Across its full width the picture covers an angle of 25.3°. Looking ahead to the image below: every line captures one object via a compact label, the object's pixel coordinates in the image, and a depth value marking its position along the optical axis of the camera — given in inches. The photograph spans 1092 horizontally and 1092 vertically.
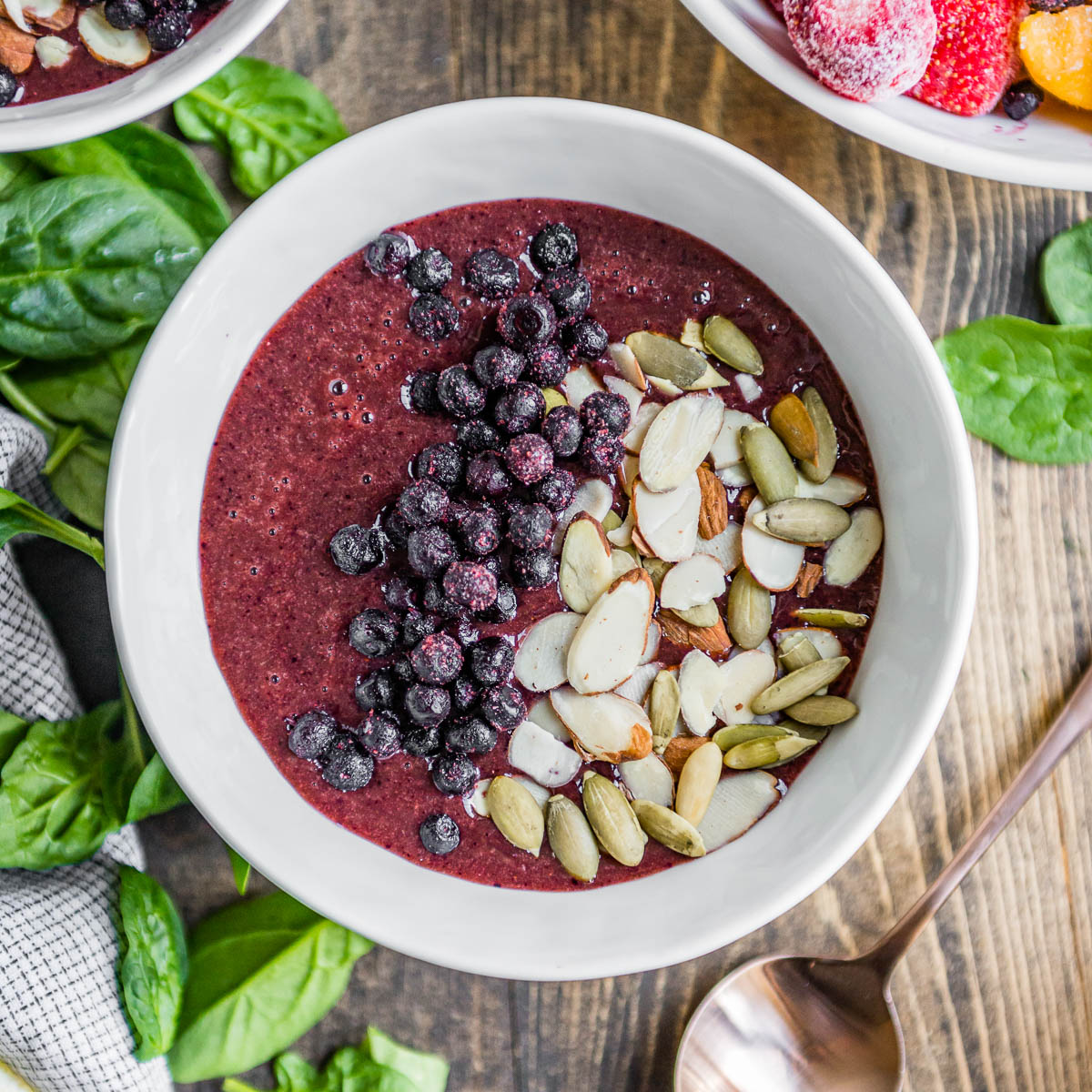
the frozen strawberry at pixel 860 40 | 16.0
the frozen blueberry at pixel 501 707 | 16.9
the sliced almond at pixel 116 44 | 17.3
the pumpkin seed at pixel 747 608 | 17.2
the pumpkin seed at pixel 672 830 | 17.1
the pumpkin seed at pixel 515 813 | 17.1
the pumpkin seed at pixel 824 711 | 17.1
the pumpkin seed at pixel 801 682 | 17.2
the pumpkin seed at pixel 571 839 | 17.2
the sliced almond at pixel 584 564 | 17.0
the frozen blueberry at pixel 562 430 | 16.8
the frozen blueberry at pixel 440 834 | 17.1
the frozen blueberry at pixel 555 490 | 16.8
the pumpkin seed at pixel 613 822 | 17.2
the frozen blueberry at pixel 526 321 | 16.7
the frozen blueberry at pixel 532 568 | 16.8
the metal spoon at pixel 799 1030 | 18.1
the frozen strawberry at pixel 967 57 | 16.6
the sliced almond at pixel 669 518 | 17.1
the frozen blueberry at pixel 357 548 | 16.8
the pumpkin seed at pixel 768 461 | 17.1
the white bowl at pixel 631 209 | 16.3
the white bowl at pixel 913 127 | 16.1
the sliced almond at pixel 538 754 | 17.2
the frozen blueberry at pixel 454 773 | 17.0
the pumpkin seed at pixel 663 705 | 17.2
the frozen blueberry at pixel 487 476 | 16.7
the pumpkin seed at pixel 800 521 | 17.1
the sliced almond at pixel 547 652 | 17.2
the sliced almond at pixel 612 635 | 17.0
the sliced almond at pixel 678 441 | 17.0
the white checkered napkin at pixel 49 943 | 17.4
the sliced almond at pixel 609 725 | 17.1
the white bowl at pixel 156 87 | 16.4
